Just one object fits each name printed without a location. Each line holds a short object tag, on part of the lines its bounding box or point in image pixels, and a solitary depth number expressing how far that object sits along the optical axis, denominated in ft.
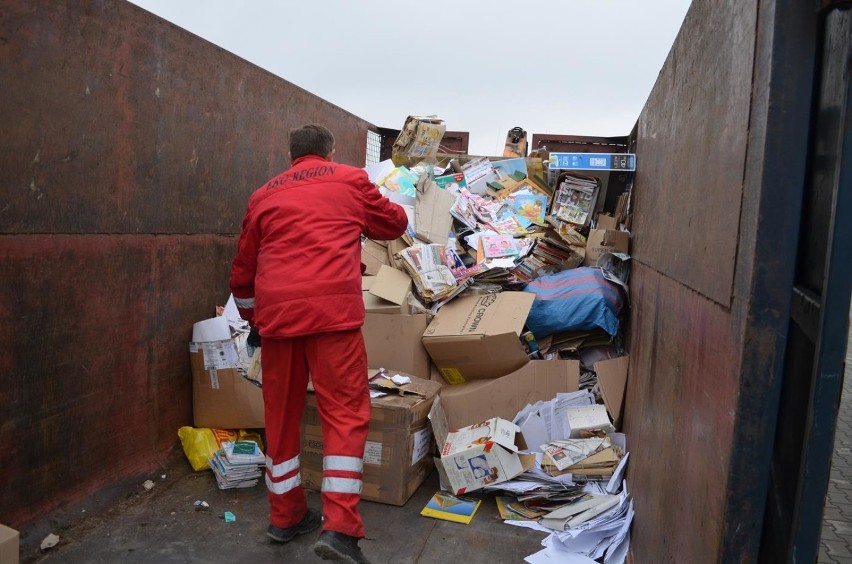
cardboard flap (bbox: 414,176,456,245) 14.90
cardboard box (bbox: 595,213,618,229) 14.80
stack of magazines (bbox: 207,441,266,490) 10.42
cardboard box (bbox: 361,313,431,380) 12.17
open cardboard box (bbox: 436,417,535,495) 10.01
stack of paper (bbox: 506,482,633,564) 8.46
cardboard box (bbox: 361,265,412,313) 12.30
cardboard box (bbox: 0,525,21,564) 5.49
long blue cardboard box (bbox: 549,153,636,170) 14.15
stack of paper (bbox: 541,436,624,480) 10.02
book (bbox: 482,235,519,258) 14.65
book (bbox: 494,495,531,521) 9.69
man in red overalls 8.21
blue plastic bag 12.33
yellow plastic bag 11.00
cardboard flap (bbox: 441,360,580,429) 11.72
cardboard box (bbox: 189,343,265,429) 11.33
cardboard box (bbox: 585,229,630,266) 13.41
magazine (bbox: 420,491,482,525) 9.74
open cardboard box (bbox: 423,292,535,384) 11.71
